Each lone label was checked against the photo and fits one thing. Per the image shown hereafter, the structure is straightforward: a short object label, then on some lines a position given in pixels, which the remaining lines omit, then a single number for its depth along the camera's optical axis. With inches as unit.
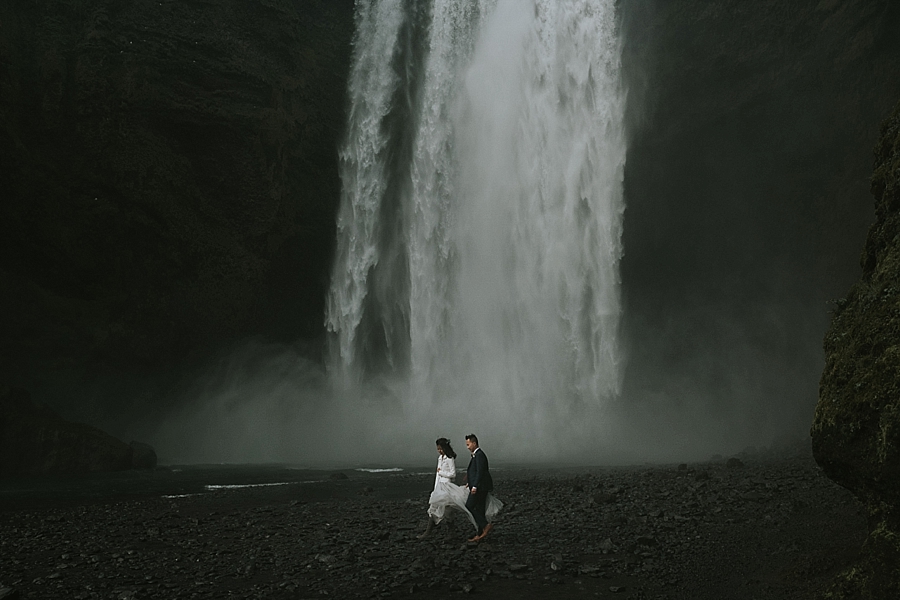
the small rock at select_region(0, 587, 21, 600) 217.3
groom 315.0
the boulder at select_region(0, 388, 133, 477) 764.0
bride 321.4
